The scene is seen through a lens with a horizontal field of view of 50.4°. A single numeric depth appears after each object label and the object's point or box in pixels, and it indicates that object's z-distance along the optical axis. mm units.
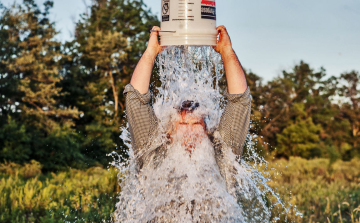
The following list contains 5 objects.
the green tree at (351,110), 37219
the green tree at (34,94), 19828
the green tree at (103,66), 24344
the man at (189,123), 2803
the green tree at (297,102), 34562
